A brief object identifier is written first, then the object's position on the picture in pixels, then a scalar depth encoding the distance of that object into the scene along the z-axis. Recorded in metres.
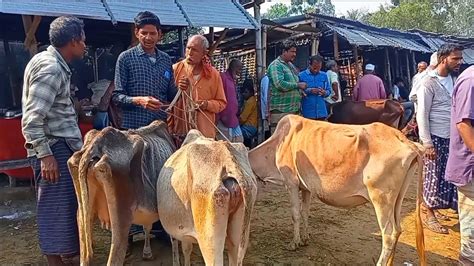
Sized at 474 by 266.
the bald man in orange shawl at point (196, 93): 3.57
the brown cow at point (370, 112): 7.55
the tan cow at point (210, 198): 2.35
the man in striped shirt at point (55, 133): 2.84
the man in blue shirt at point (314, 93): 7.22
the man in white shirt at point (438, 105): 4.61
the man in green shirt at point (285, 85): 6.86
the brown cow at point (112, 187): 2.44
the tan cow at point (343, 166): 3.70
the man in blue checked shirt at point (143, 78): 3.41
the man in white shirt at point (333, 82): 8.60
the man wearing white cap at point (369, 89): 8.45
